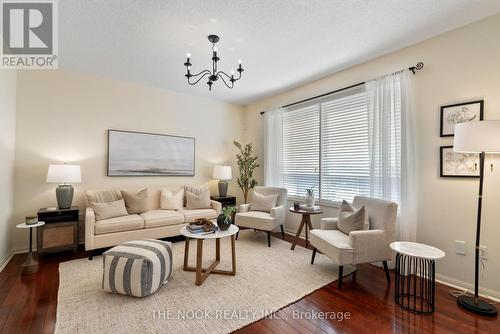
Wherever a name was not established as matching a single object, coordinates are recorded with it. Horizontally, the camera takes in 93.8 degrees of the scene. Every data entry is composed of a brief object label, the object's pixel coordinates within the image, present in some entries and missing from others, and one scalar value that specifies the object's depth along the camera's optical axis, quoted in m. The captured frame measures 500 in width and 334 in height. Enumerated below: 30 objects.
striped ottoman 2.18
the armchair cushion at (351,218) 2.71
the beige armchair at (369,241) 2.46
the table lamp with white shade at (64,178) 3.21
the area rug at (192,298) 1.86
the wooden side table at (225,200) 4.82
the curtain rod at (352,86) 2.83
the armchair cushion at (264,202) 4.19
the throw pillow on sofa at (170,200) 4.16
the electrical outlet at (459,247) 2.49
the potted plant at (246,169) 5.31
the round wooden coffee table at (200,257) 2.48
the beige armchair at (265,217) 3.76
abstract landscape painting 4.12
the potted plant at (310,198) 3.72
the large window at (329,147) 3.48
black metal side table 2.11
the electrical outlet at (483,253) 2.35
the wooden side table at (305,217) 3.52
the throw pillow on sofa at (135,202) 3.82
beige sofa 3.17
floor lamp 1.98
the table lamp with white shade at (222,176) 4.84
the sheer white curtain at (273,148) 4.82
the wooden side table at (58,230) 3.14
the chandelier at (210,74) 2.85
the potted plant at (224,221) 2.72
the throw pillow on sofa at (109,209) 3.36
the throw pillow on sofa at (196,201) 4.30
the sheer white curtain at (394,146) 2.85
